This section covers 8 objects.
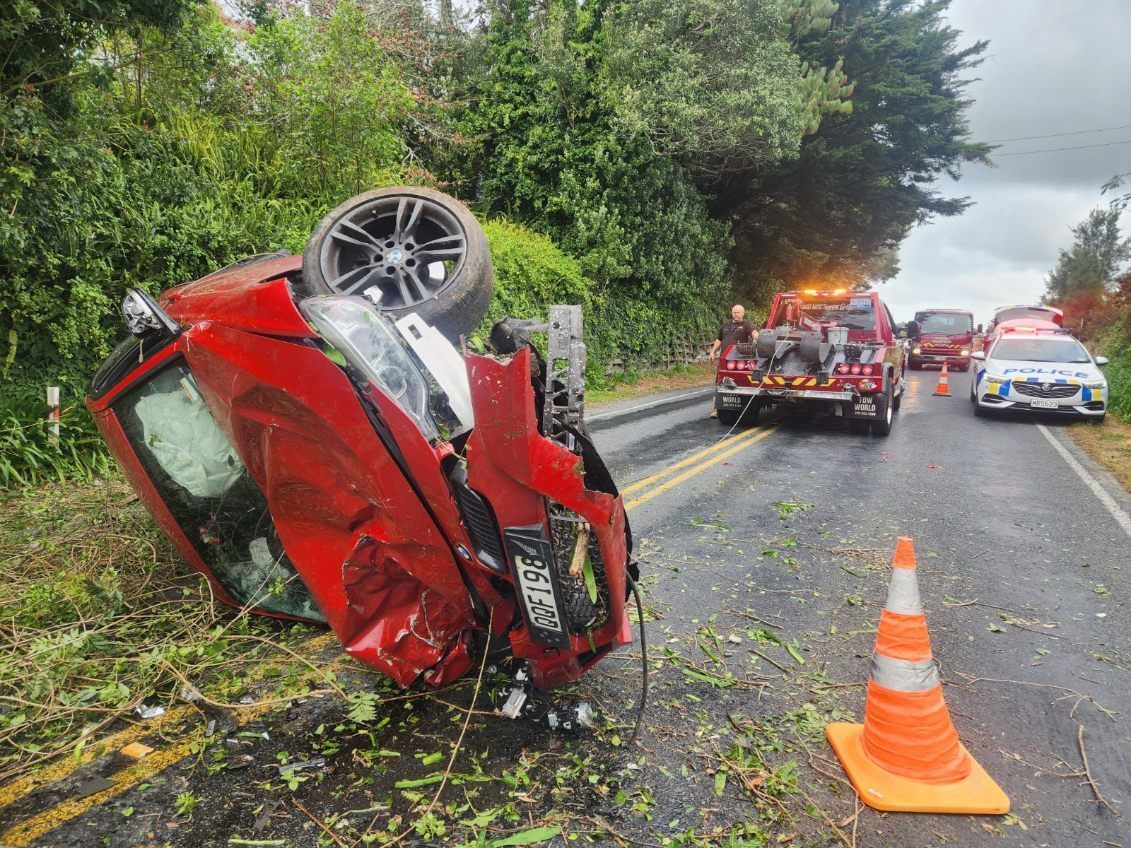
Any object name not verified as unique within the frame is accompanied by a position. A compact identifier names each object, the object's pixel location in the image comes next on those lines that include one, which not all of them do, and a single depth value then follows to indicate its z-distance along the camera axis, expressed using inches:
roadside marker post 227.8
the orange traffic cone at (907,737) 95.8
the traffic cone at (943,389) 631.2
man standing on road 438.9
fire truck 927.7
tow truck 377.4
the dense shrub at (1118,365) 492.0
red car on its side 88.9
